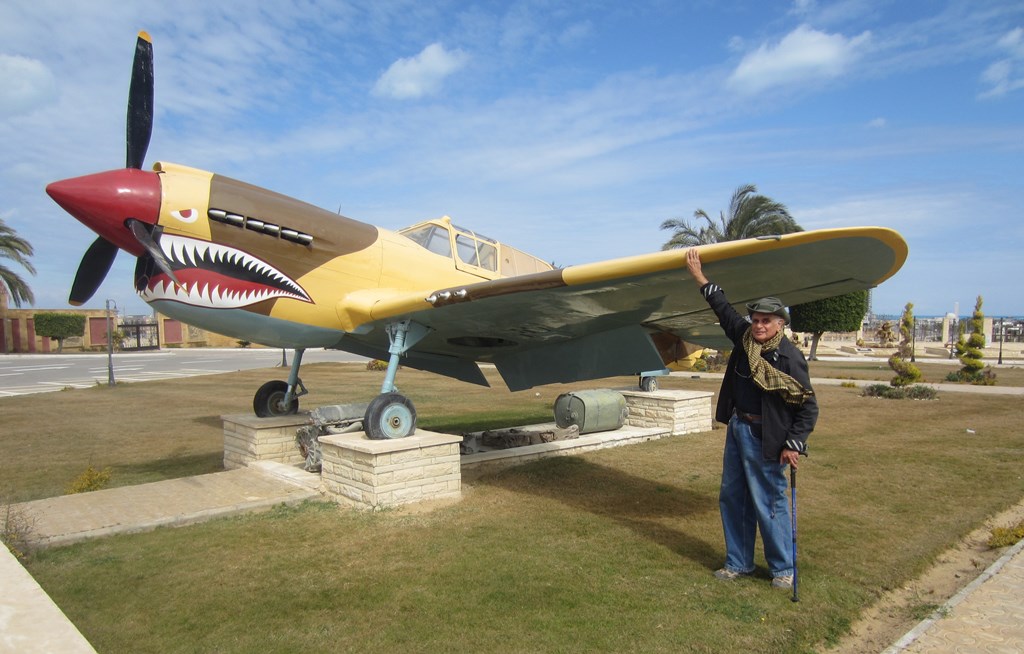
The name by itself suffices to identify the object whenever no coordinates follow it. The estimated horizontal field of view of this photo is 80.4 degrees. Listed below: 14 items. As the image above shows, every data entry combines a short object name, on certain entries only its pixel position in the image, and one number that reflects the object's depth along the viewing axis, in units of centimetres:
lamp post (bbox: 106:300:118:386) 2239
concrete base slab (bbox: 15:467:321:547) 585
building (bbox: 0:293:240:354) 5331
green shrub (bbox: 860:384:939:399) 1683
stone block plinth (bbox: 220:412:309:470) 854
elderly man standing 427
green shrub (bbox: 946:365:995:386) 2136
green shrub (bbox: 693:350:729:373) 3019
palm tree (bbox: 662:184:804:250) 3077
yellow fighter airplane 535
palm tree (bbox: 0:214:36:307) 4069
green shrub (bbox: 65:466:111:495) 737
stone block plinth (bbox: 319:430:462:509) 656
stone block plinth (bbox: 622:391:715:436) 1151
